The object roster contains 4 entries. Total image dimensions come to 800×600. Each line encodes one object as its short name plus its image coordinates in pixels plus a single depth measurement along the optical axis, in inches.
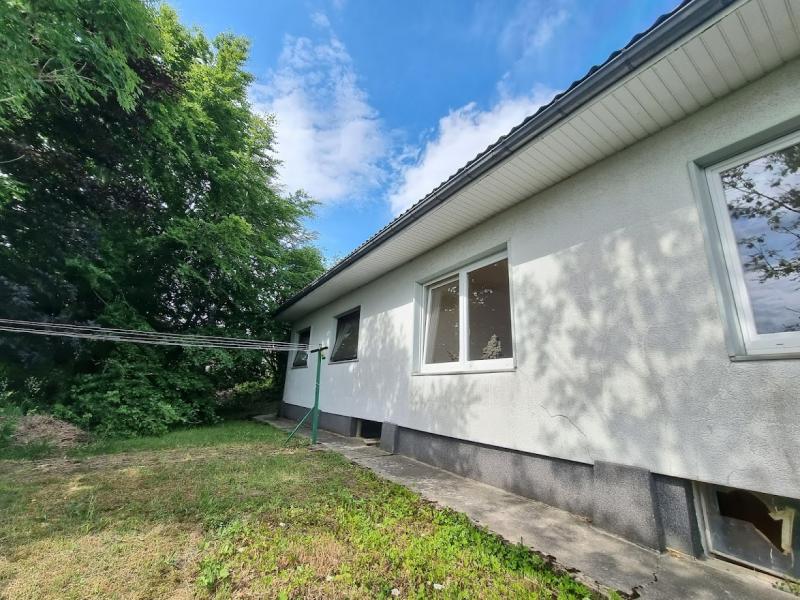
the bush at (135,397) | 266.8
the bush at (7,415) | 205.9
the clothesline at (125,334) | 268.5
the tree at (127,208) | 188.1
